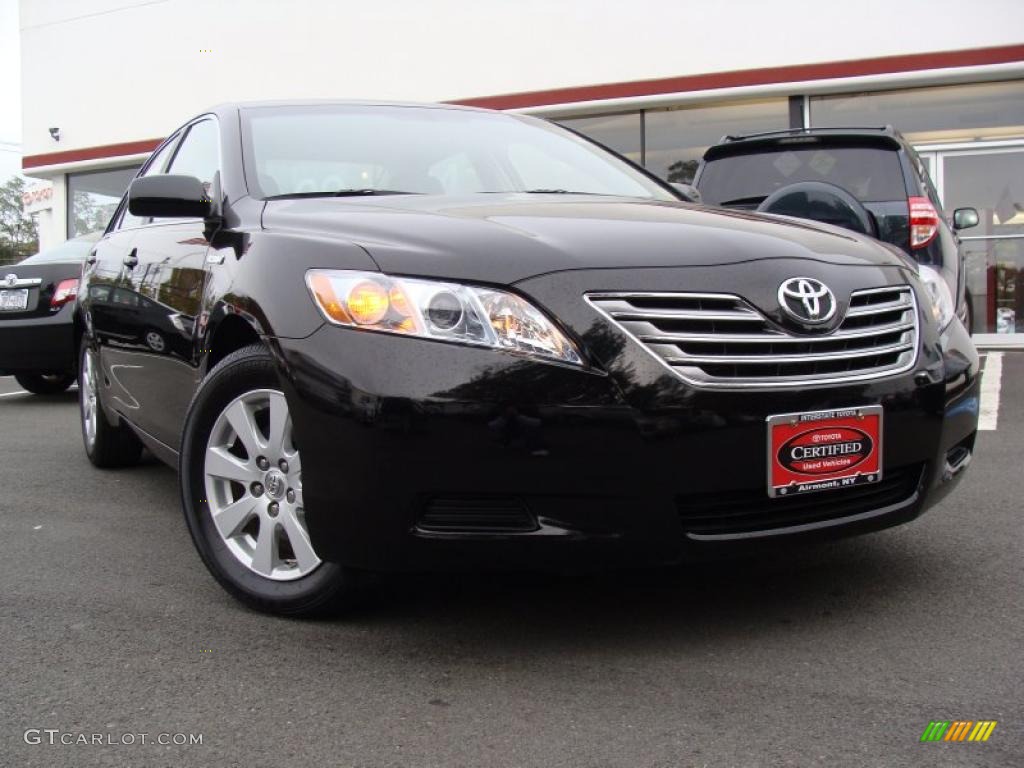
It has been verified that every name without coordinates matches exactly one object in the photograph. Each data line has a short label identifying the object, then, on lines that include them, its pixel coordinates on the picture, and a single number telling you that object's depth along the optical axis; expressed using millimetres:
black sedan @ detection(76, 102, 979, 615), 2350
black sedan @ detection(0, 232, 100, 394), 7977
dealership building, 11352
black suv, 6480
